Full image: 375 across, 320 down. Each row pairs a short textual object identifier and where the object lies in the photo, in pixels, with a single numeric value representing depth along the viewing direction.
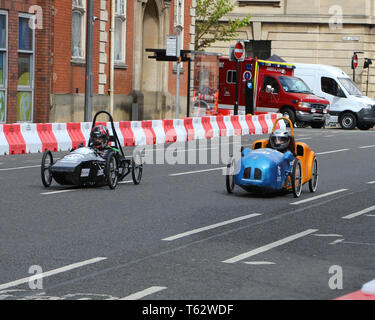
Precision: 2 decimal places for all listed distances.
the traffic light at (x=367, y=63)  51.50
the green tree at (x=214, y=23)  55.44
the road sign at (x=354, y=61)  50.81
